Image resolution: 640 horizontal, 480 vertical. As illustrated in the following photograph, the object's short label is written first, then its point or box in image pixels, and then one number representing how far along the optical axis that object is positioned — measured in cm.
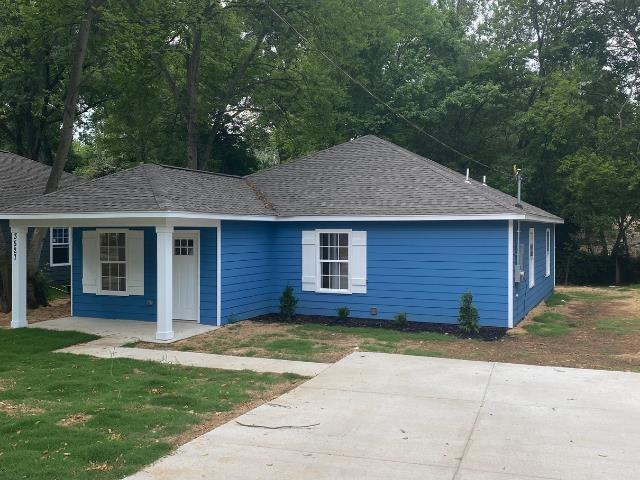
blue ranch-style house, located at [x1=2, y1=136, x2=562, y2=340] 1248
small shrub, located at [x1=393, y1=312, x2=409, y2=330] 1310
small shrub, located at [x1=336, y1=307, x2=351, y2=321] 1394
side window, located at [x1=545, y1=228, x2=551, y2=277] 1956
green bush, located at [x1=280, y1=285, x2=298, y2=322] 1429
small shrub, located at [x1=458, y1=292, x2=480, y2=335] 1229
